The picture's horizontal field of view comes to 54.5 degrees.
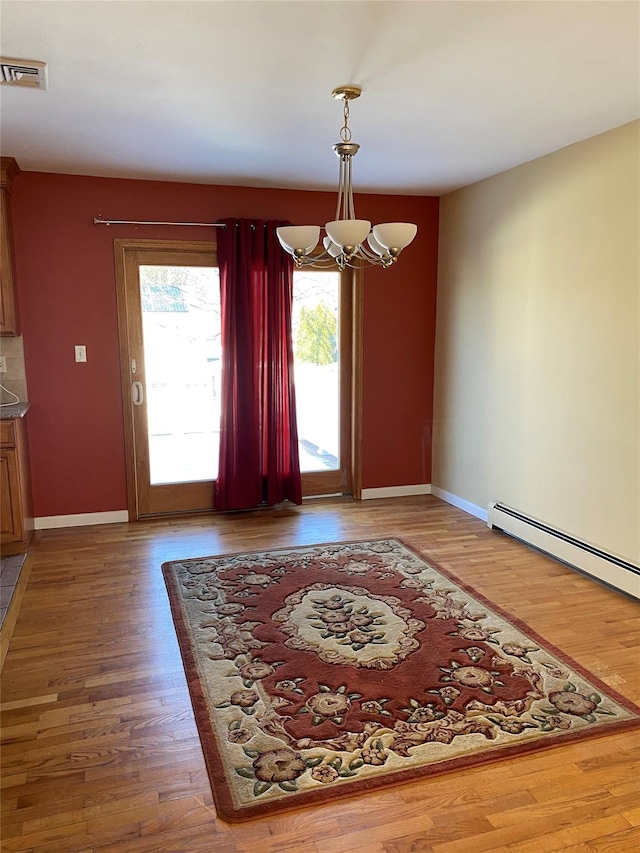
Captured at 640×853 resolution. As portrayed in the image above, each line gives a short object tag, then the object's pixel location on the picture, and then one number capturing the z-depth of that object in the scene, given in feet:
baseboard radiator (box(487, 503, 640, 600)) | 11.57
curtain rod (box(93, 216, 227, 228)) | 14.96
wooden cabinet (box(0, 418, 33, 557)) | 13.07
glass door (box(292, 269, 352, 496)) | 17.21
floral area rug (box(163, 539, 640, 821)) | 7.25
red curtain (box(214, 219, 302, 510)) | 15.97
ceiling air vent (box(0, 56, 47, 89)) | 8.28
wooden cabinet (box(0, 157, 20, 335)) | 13.51
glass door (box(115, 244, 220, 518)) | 15.84
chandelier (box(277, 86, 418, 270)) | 8.34
